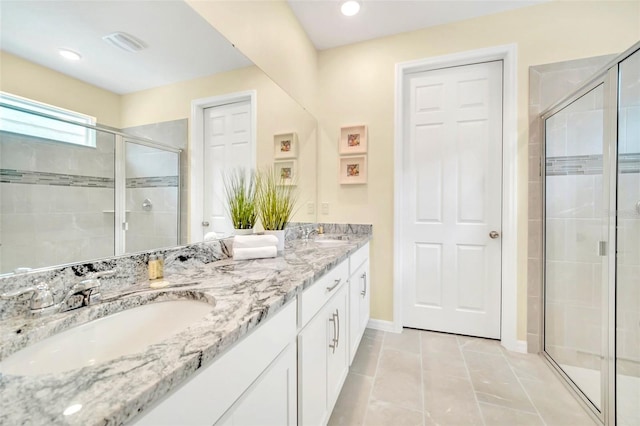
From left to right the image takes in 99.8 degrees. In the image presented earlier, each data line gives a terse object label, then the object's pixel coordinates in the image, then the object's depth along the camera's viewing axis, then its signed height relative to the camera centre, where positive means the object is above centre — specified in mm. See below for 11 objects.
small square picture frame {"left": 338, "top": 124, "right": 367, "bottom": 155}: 2418 +643
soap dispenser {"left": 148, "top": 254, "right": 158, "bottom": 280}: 988 -221
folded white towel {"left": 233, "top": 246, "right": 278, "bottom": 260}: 1352 -221
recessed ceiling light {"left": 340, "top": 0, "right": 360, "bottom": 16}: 1980 +1520
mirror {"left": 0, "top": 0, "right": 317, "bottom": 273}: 684 +332
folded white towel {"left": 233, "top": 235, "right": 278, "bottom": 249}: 1370 -163
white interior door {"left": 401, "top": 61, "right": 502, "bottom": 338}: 2182 +94
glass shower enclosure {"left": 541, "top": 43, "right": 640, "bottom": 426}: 1377 -164
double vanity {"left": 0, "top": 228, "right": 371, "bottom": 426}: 381 -286
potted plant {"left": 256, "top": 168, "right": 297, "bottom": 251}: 1665 +5
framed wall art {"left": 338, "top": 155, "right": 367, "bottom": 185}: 2426 +371
